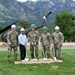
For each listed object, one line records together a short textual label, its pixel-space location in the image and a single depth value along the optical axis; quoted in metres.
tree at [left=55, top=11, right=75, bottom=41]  42.71
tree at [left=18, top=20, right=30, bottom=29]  56.99
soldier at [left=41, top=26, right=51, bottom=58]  9.98
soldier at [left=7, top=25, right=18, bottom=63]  9.58
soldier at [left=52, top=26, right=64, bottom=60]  10.32
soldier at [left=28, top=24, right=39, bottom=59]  9.82
